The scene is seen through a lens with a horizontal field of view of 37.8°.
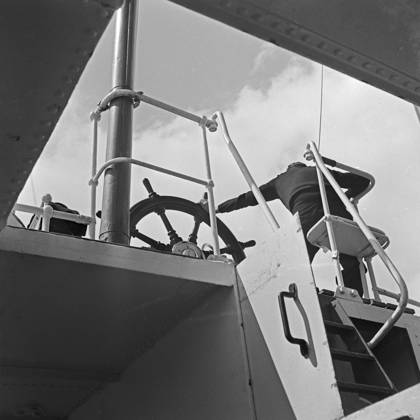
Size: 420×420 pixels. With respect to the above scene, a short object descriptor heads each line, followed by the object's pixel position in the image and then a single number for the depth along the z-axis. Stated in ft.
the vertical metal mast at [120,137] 12.87
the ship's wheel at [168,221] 15.39
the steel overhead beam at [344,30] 4.91
